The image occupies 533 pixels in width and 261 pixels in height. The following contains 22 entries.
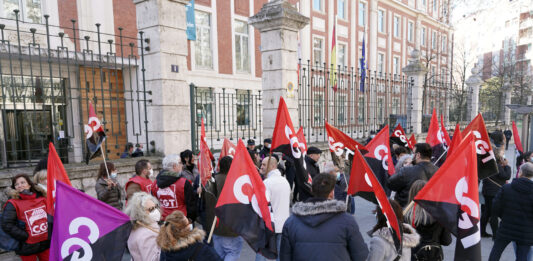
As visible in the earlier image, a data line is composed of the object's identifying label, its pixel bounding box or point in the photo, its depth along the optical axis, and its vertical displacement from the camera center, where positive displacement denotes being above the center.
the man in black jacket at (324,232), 2.54 -0.98
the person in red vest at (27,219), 3.49 -1.16
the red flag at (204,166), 4.45 -0.79
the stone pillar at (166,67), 5.99 +0.78
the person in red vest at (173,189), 4.15 -1.02
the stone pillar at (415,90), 12.05 +0.56
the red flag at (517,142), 7.68 -0.91
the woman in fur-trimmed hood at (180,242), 2.64 -1.08
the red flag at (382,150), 5.31 -0.73
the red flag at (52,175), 3.46 -0.71
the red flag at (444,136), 7.32 -0.71
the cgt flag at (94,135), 4.89 -0.38
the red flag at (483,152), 4.65 -0.70
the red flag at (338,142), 5.63 -0.62
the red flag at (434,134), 7.09 -0.64
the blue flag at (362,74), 11.51 +1.18
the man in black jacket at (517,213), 3.97 -1.35
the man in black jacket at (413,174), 4.28 -0.90
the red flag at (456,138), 4.61 -0.49
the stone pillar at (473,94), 16.14 +0.50
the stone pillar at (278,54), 7.34 +1.22
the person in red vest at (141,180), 4.41 -0.97
